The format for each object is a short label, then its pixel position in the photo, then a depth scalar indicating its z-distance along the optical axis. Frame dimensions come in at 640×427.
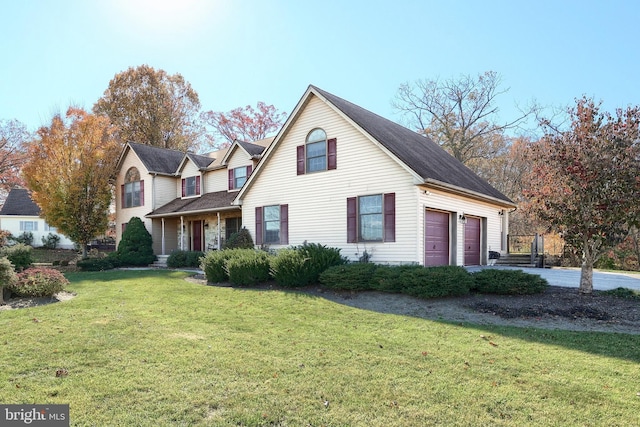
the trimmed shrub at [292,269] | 11.61
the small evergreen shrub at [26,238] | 33.81
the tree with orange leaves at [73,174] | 21.14
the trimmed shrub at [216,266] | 13.16
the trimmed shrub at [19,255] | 15.59
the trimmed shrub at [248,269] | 12.25
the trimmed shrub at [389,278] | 10.07
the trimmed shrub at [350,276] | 10.66
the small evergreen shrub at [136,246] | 21.98
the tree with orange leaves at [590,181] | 9.13
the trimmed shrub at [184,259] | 19.44
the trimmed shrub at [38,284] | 9.44
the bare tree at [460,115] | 30.50
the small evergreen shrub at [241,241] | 16.92
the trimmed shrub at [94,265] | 19.59
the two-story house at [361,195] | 12.96
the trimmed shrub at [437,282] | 9.34
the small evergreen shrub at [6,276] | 9.02
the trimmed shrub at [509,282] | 9.51
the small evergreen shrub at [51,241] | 34.69
